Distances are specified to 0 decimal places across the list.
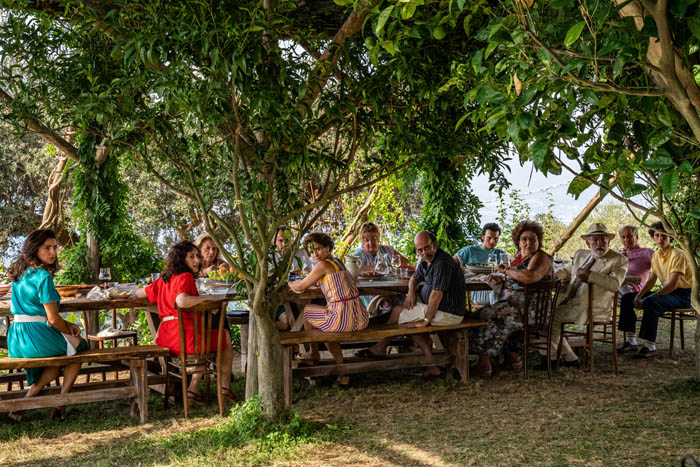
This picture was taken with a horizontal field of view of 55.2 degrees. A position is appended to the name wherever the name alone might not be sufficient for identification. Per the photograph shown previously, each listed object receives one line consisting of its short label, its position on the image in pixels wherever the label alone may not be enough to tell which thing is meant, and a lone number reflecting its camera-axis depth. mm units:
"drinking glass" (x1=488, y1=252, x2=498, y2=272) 6867
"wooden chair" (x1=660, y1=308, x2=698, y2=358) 7281
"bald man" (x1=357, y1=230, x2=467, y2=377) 5906
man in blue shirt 7883
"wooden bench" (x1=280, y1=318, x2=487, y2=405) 5262
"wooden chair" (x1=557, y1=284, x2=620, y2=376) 6281
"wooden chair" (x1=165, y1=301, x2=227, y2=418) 4977
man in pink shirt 8055
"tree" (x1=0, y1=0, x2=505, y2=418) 3547
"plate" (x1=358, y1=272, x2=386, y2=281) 6691
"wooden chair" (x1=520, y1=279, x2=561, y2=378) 6078
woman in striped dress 5504
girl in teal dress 4738
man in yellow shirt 7246
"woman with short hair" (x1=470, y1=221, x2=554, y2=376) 6262
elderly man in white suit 6402
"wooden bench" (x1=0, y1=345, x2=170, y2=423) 4582
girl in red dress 5117
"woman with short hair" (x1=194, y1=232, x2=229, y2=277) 7277
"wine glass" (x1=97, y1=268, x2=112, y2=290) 5730
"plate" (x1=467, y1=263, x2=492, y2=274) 6909
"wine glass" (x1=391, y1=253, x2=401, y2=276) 6973
